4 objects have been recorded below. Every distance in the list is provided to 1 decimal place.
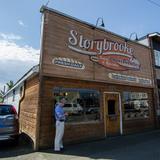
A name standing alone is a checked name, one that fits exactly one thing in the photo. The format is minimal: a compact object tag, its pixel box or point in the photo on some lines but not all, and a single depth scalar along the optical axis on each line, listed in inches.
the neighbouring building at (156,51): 467.2
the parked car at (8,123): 253.4
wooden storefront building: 273.6
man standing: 245.6
